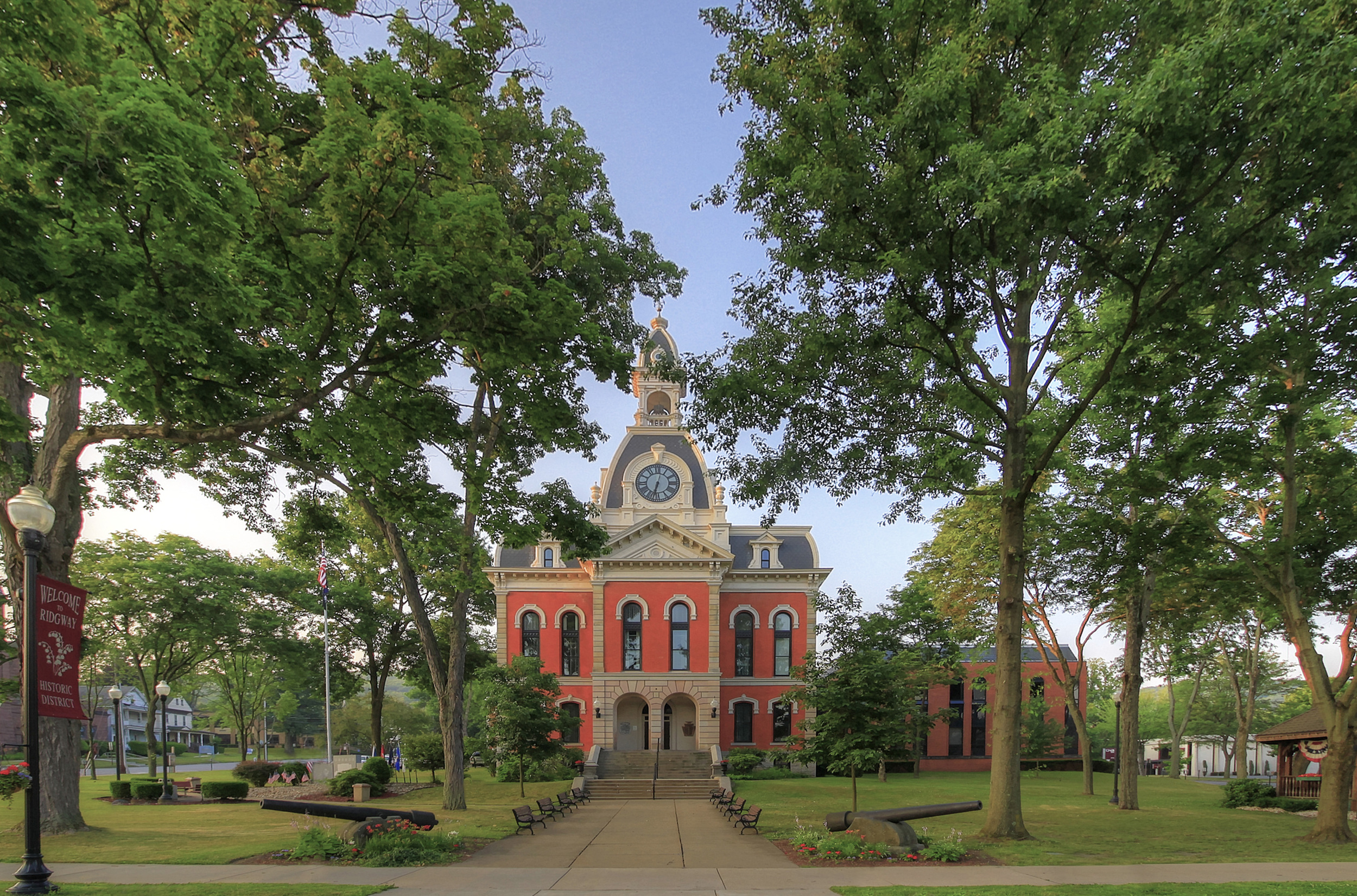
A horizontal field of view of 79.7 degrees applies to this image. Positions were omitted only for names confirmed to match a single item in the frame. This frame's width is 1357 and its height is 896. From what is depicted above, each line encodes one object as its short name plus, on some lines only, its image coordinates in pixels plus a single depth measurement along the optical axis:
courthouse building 38.75
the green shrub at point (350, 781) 25.94
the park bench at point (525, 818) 17.31
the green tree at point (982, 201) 10.85
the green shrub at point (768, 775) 35.78
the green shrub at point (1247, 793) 25.81
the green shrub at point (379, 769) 27.69
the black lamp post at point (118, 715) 26.25
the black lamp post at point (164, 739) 25.03
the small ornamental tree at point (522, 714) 26.92
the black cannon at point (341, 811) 13.22
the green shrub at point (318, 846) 12.95
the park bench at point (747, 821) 17.72
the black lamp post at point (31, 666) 9.02
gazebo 25.16
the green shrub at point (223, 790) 25.38
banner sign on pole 9.41
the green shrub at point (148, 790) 25.06
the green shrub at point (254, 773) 29.58
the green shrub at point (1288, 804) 24.20
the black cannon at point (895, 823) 13.74
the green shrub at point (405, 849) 12.68
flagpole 31.59
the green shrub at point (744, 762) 35.94
